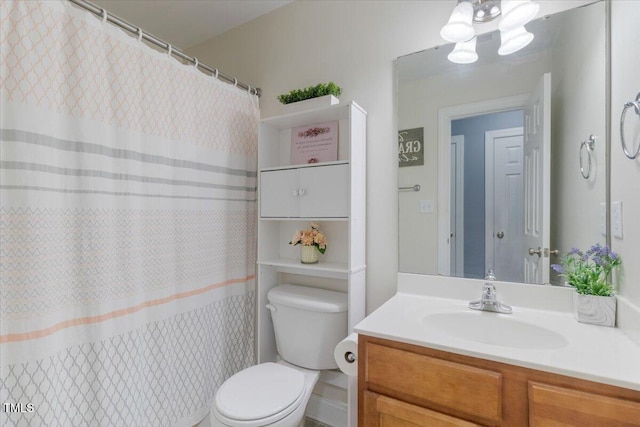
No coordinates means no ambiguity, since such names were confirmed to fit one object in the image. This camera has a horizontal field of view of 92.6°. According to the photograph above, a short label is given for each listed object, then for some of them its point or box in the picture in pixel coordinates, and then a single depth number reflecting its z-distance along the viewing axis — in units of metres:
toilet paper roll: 1.17
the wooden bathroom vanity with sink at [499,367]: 0.75
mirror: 1.18
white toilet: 1.21
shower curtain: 1.02
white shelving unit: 1.50
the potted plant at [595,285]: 1.03
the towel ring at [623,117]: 0.88
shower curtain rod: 1.19
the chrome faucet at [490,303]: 1.20
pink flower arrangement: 1.66
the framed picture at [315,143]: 1.71
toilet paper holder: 1.19
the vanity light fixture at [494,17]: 1.16
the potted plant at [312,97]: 1.59
